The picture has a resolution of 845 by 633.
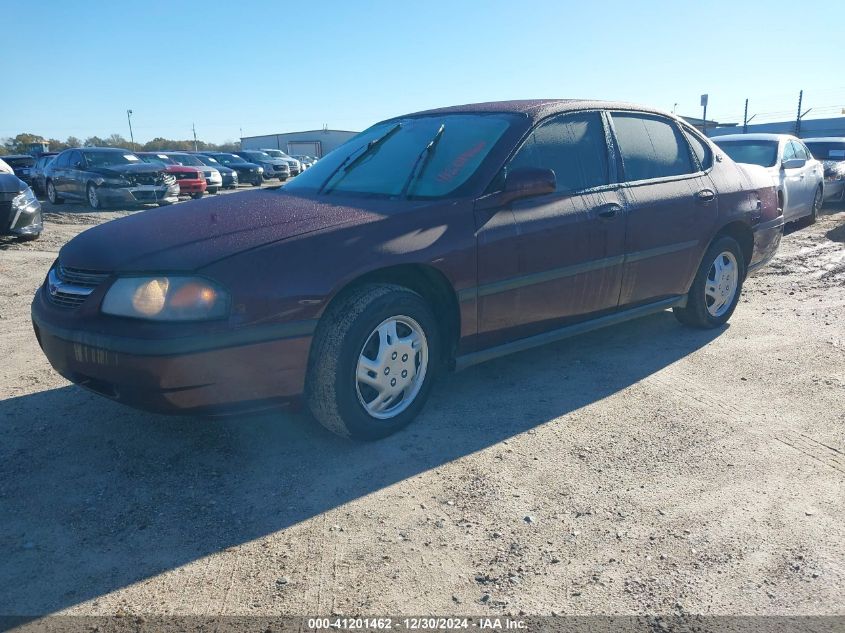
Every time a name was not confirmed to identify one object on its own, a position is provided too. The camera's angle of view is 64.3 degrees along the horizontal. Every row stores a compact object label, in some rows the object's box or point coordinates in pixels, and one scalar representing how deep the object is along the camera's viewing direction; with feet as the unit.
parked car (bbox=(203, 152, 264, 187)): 86.99
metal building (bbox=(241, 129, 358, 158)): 207.51
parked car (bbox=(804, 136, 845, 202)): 40.91
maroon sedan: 9.32
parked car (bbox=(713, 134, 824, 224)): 31.48
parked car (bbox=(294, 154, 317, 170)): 130.00
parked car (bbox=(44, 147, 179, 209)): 47.26
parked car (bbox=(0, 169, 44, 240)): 28.91
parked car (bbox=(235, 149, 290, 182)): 98.02
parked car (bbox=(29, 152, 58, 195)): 56.59
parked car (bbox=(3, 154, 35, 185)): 71.35
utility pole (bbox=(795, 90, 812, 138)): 102.76
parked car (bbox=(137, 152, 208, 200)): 57.93
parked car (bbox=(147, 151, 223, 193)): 67.56
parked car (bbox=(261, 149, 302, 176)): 107.39
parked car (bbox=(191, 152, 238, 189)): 79.87
